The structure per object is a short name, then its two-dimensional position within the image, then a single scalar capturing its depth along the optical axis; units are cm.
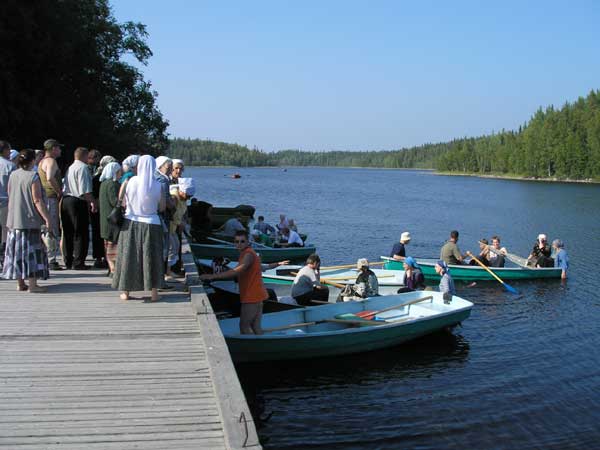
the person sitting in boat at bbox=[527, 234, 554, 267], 2134
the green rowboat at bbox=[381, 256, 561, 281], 1994
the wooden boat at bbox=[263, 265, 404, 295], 1611
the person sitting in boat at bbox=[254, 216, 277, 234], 2588
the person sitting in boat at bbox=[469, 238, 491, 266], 2088
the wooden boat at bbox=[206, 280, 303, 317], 1322
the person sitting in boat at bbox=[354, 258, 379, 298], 1337
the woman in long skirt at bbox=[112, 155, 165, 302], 757
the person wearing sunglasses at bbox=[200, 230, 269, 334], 843
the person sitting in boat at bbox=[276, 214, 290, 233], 2626
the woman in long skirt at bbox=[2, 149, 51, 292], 808
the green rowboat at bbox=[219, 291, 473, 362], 1021
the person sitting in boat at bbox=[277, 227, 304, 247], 2422
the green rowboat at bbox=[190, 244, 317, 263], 2164
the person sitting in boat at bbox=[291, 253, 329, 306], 1269
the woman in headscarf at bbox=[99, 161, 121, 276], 906
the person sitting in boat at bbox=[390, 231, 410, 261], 1908
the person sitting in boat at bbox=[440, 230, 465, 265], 1975
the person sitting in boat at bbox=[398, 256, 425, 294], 1483
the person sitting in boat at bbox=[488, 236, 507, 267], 2120
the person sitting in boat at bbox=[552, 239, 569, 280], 2112
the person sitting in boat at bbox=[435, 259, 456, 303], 1336
